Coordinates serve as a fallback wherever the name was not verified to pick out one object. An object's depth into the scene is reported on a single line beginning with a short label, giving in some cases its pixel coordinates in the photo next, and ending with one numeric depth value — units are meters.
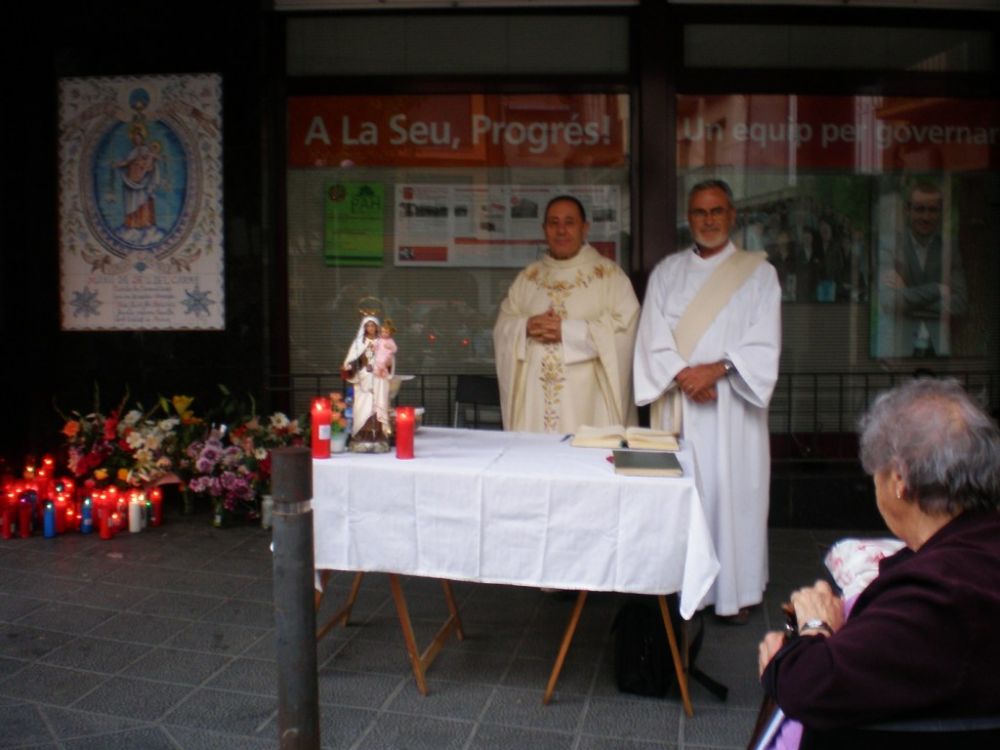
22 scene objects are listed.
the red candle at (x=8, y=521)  6.14
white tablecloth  3.41
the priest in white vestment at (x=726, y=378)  4.77
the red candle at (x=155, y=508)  6.44
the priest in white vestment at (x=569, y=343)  5.20
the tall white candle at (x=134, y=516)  6.28
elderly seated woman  1.74
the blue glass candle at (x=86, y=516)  6.25
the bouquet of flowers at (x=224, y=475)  6.34
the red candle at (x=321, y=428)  3.71
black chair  6.27
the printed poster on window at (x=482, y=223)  6.86
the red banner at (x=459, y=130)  6.82
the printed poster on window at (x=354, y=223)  6.99
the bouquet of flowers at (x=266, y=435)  6.51
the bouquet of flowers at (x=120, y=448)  6.47
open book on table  4.01
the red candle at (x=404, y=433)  3.73
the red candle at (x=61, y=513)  6.23
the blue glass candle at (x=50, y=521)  6.16
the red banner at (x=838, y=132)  6.73
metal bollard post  2.61
